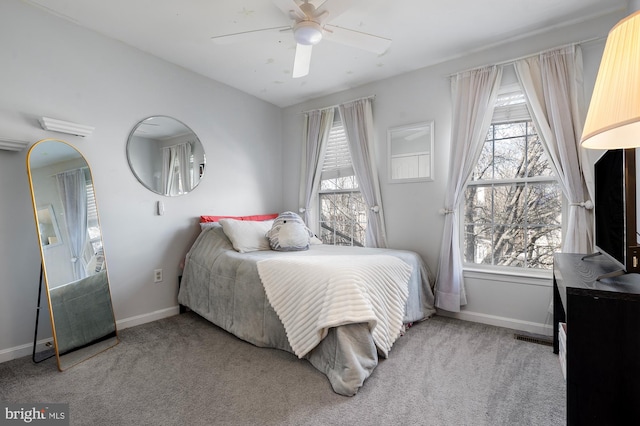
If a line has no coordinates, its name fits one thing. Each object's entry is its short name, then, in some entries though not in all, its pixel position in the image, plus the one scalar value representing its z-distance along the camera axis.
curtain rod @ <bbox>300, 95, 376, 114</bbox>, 3.30
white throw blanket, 1.74
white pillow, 2.77
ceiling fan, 1.75
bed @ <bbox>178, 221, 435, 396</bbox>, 1.72
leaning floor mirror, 1.97
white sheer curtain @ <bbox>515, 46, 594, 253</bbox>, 2.23
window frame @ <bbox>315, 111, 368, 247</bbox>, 3.58
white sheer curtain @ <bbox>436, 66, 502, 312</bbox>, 2.62
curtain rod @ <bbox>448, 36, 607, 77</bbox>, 2.21
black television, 1.11
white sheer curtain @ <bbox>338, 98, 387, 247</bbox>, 3.25
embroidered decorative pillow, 2.89
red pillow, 3.12
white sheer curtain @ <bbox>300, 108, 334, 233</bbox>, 3.71
